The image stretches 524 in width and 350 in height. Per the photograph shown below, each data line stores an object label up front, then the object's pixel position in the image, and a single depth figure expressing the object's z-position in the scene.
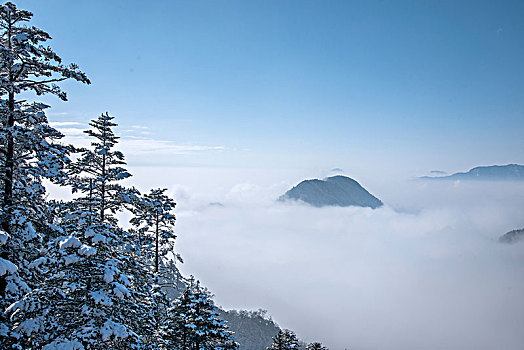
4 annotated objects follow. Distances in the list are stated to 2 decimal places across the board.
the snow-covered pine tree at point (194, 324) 20.95
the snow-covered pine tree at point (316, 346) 28.89
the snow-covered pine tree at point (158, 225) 24.44
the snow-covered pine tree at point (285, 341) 29.33
